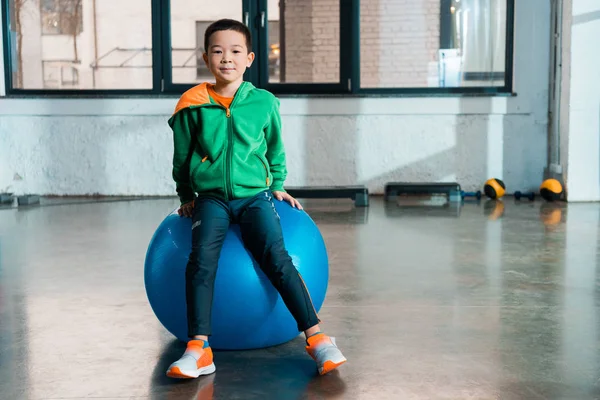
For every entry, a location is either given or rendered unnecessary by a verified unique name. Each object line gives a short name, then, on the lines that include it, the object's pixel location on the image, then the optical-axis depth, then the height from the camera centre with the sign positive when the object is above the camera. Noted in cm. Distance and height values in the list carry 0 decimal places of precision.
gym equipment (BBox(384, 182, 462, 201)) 632 -56
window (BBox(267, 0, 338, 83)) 679 +66
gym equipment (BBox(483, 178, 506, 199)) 646 -58
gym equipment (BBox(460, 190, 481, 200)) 649 -63
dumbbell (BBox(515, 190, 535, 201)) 650 -64
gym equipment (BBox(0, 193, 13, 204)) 629 -60
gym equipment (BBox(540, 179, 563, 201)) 630 -58
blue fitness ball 232 -49
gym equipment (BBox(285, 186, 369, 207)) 608 -57
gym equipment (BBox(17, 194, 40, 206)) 625 -61
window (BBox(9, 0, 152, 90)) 687 +67
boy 228 -19
